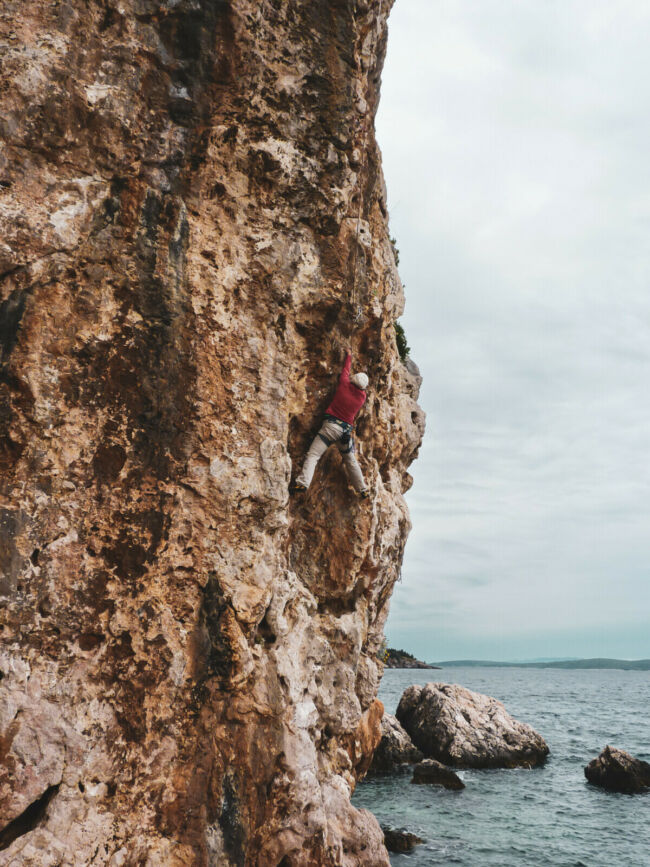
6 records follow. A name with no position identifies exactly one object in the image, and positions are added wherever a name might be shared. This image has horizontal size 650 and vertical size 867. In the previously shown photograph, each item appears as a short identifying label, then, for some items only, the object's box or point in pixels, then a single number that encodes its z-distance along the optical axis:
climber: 11.06
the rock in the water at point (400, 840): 17.72
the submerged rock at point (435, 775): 24.67
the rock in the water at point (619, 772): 24.39
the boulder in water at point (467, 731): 28.14
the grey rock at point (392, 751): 27.38
